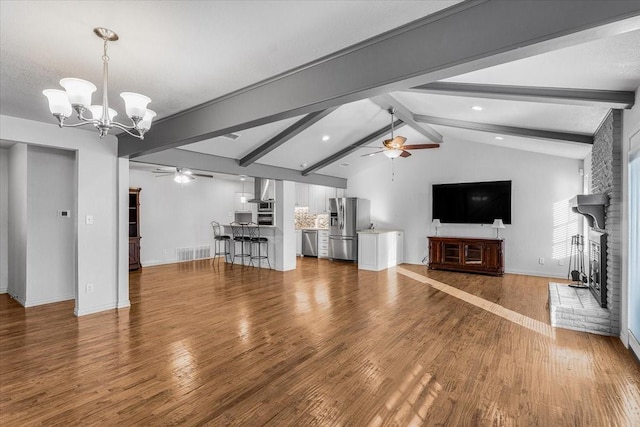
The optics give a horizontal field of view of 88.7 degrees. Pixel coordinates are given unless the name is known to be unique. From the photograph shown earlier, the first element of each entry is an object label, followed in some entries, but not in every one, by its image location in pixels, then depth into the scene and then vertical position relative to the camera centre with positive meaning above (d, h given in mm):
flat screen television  7508 +262
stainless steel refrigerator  9359 -288
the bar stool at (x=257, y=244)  8406 -837
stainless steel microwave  8370 +168
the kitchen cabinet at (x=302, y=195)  10758 +600
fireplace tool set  5332 -863
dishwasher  10438 -950
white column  8000 -323
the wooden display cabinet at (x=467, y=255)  7172 -959
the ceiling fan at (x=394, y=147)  5387 +1101
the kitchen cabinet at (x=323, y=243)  10211 -956
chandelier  2158 +783
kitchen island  8273 -821
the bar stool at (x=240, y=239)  8773 -714
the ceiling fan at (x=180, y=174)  8468 +1071
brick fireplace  3596 -557
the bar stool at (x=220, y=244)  9312 -958
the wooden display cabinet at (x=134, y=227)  8000 -356
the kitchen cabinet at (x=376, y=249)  7918 -902
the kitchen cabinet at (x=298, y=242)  10887 -987
